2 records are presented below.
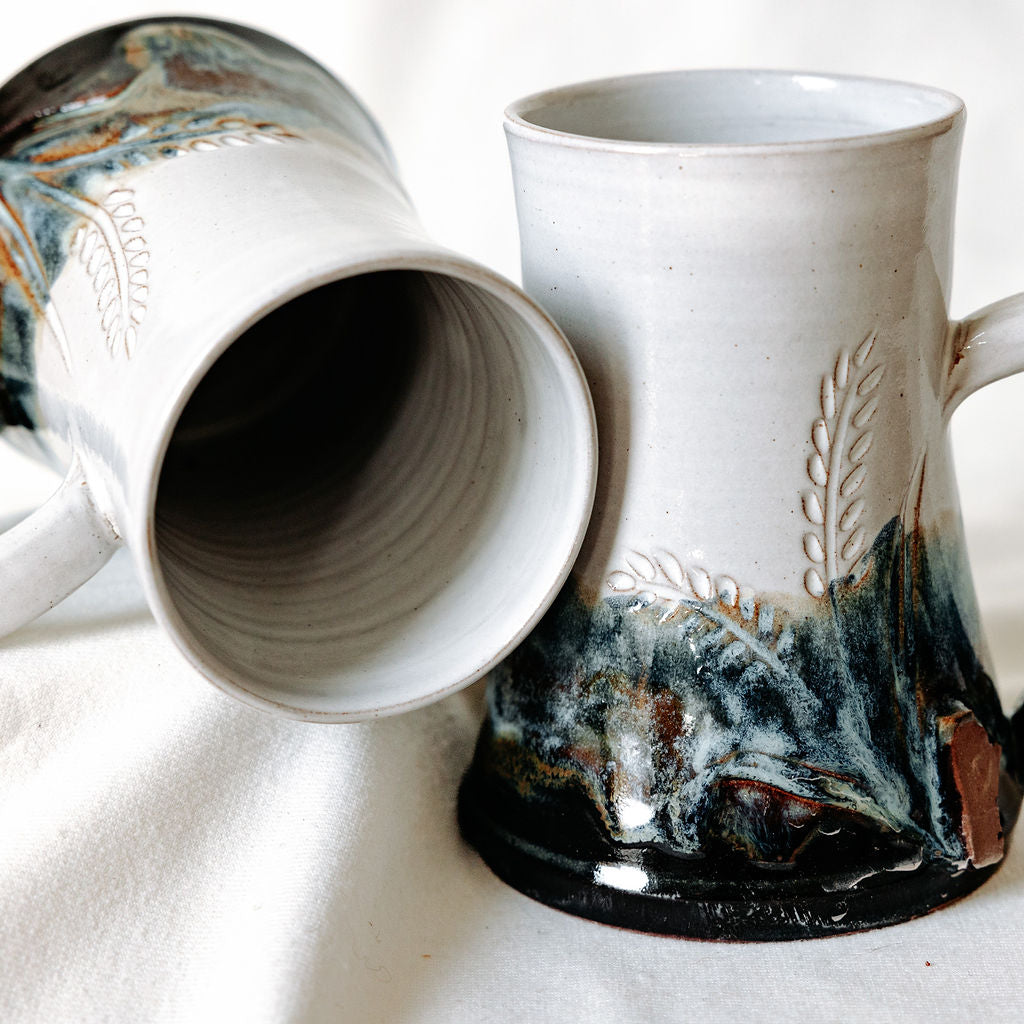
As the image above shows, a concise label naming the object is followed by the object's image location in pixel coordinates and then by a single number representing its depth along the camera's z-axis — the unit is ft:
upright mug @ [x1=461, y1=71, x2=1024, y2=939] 1.86
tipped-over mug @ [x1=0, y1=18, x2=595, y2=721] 1.80
